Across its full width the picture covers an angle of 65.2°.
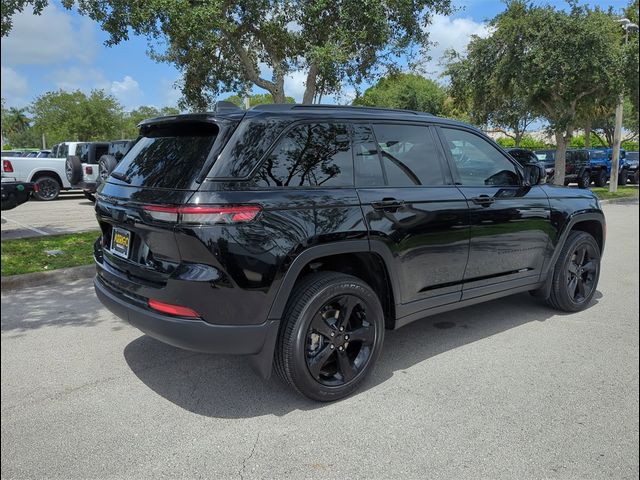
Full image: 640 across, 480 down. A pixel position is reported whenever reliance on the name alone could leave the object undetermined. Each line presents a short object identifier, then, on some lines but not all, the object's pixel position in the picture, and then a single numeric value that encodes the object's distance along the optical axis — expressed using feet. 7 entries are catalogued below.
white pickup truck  50.01
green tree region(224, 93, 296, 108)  110.42
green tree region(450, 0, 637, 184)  45.60
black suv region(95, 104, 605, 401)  9.09
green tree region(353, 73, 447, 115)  126.11
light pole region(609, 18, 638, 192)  52.90
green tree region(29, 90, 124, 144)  136.36
